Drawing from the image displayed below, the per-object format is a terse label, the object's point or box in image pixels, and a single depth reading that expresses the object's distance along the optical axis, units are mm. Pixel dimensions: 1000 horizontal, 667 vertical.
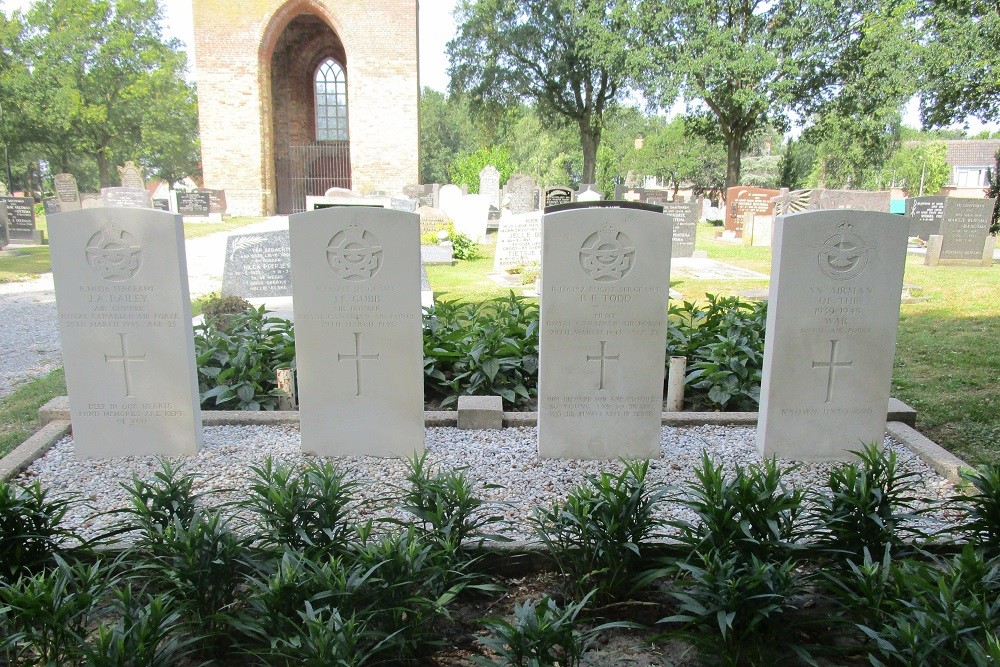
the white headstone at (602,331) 4371
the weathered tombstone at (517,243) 13125
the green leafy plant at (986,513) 2951
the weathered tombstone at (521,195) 21625
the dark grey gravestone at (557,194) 18672
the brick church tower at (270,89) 26562
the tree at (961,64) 18922
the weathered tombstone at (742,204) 23938
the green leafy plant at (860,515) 2930
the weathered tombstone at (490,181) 26594
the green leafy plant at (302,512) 2889
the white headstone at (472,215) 18344
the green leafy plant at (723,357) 5590
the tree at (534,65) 33281
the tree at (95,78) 35406
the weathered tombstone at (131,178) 28828
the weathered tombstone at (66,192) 24188
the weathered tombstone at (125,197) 20875
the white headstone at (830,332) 4344
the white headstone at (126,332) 4336
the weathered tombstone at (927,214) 20297
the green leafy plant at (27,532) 2822
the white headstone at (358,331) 4355
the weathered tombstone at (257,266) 9203
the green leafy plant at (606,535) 2891
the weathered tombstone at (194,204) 25688
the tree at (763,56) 26203
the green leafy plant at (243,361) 5543
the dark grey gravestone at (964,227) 14857
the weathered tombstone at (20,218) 18969
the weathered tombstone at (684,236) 16031
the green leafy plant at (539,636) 2266
